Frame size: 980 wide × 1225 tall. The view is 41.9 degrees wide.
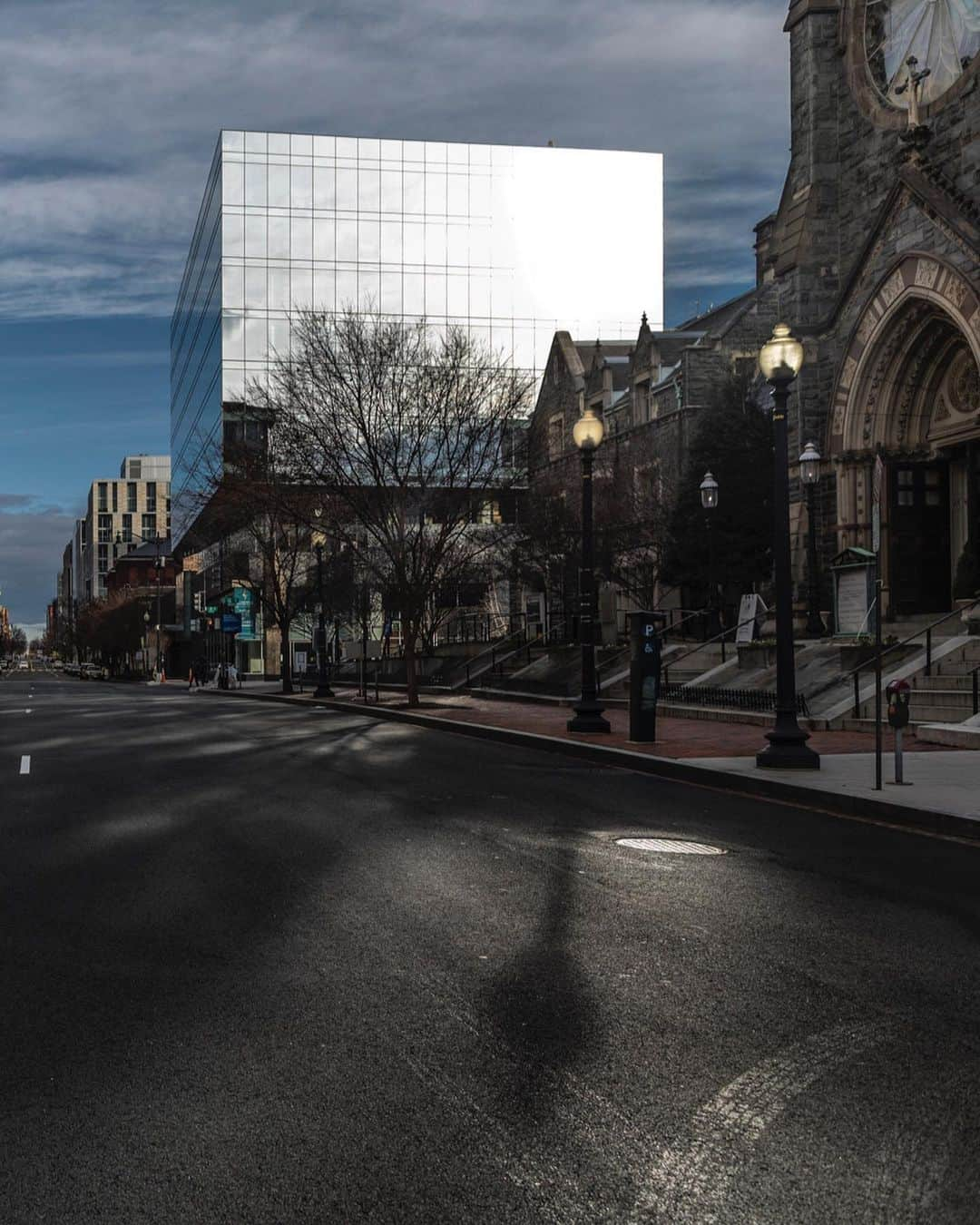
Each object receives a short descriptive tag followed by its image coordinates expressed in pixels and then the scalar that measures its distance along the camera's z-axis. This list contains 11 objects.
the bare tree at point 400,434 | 33.34
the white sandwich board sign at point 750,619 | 30.59
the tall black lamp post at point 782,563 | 14.99
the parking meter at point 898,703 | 12.51
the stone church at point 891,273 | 30.56
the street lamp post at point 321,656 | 43.48
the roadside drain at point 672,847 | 9.61
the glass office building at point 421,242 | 75.69
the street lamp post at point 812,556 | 31.52
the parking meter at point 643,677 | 18.50
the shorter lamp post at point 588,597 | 20.94
